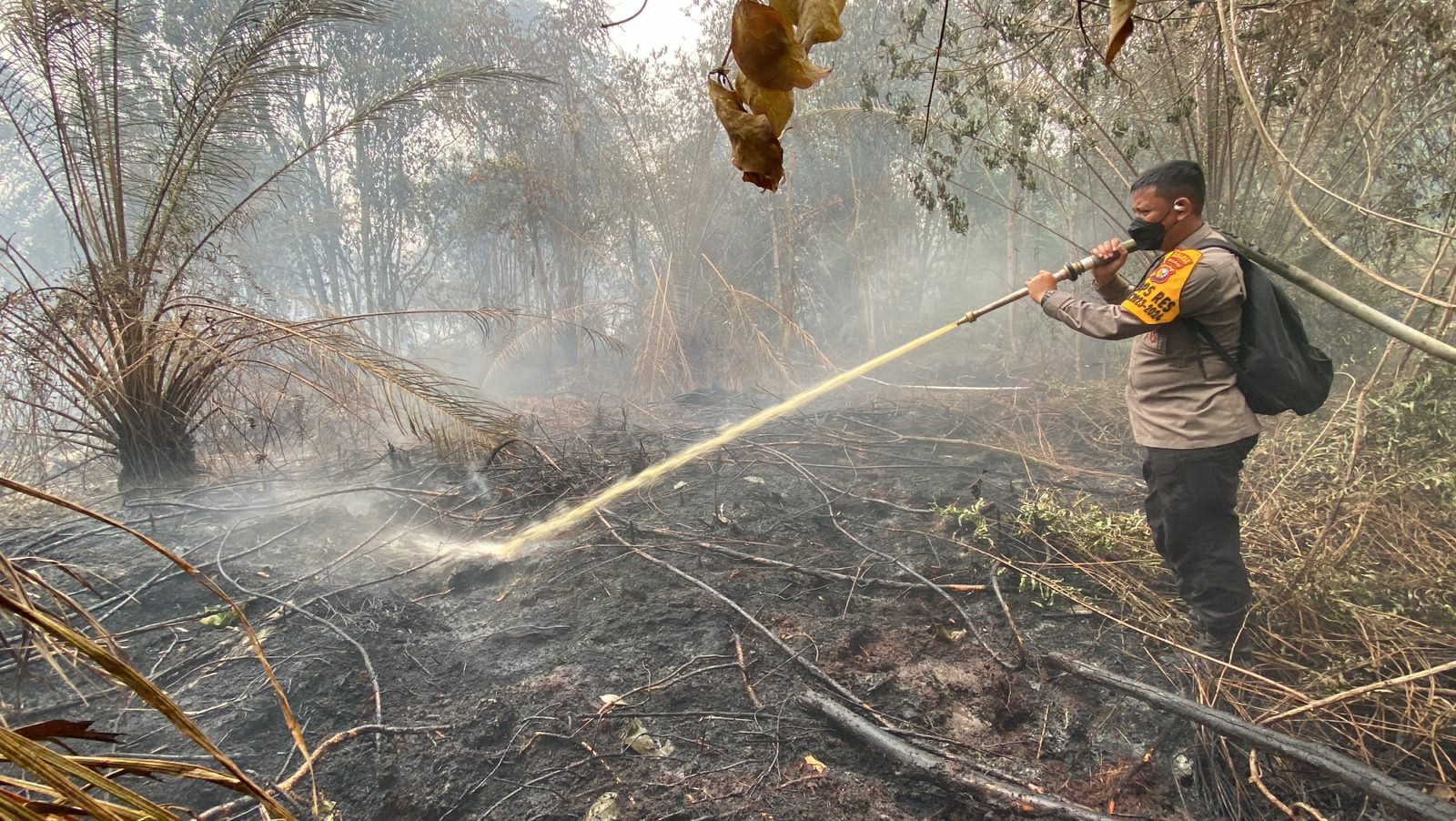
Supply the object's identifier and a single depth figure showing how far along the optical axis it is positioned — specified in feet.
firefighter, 6.71
